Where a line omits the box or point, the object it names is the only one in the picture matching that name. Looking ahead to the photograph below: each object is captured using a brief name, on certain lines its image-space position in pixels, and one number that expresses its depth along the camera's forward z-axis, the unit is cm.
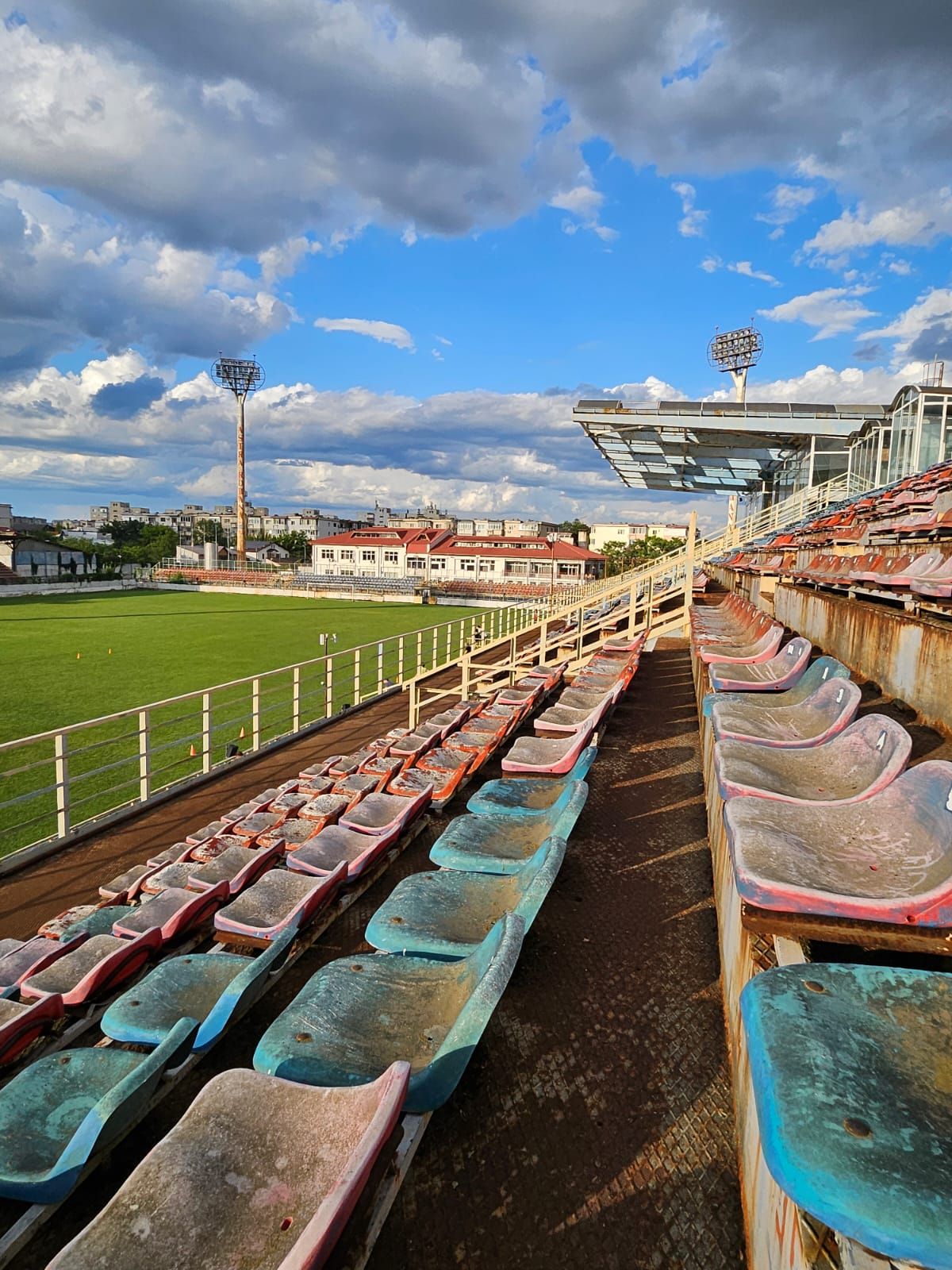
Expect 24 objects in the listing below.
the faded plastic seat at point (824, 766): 201
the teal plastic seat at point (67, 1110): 165
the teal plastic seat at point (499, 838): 287
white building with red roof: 6184
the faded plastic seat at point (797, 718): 260
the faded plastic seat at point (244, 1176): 124
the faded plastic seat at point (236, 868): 390
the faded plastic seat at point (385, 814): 384
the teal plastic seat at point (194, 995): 214
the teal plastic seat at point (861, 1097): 76
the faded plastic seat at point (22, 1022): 258
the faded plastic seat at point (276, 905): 284
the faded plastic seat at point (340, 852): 341
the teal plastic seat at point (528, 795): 351
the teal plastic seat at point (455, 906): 229
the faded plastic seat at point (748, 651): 475
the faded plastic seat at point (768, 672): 373
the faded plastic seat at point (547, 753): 421
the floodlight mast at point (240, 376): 7362
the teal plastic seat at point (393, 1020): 161
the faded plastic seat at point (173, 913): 338
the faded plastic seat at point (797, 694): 329
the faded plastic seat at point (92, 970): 293
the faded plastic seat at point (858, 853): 140
